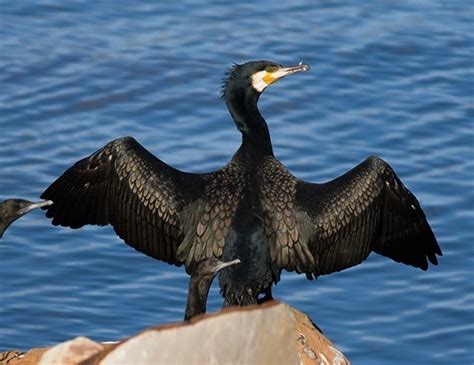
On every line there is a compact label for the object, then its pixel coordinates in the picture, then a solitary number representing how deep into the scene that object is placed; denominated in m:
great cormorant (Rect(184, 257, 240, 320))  18.19
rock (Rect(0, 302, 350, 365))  12.54
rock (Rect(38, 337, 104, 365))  13.15
